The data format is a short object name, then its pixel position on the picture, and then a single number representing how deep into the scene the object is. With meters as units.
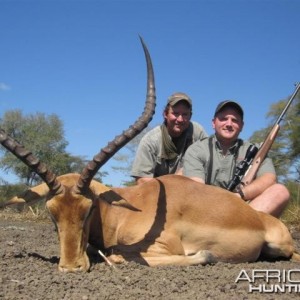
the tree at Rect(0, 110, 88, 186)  25.01
